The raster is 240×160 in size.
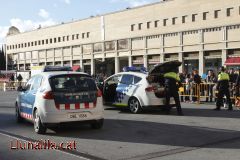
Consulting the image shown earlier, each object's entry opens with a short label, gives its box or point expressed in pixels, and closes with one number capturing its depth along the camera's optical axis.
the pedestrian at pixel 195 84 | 20.62
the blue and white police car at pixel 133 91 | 14.84
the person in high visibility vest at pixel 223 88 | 16.45
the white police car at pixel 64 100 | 10.33
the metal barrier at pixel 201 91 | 20.28
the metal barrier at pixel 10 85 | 40.85
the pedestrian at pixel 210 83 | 20.34
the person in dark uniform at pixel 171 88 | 14.67
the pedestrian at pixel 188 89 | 21.22
